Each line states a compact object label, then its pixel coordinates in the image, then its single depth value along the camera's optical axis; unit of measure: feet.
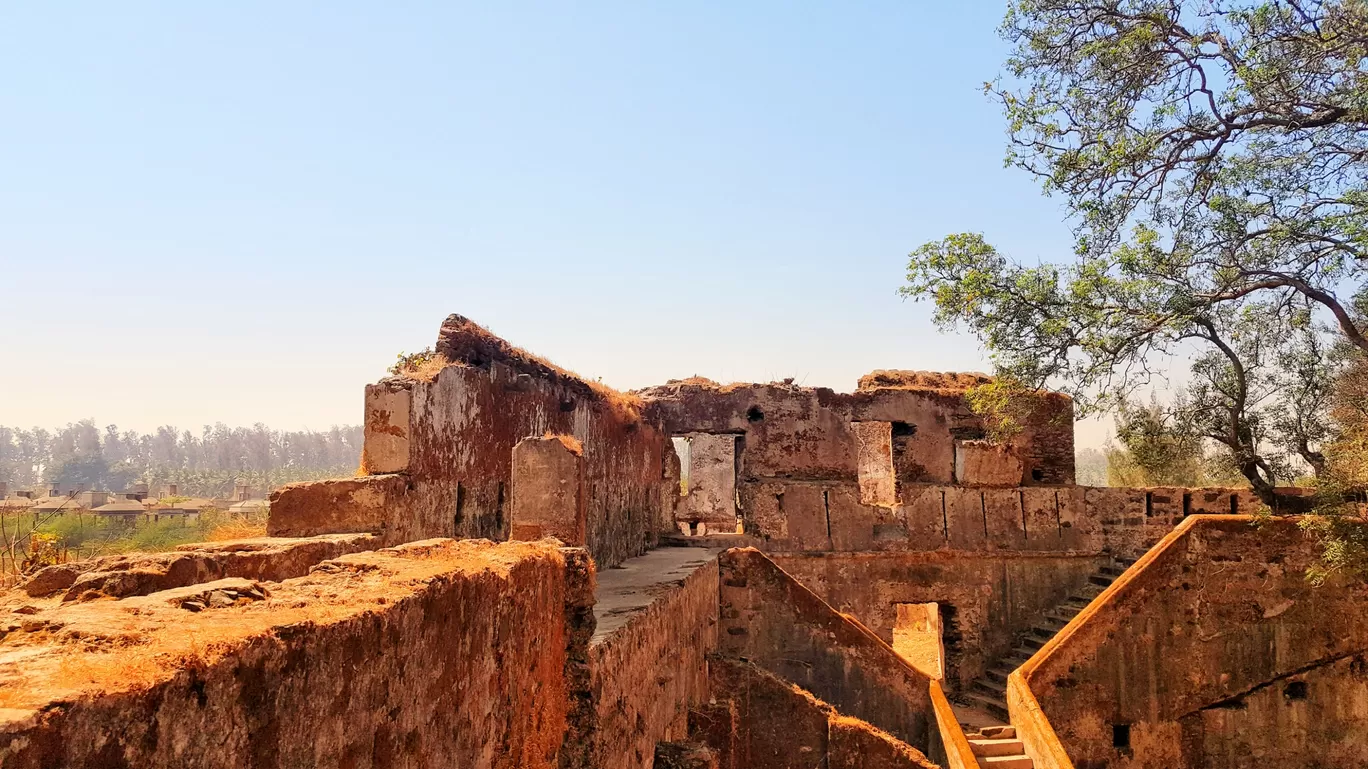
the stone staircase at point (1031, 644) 44.59
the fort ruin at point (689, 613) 6.26
